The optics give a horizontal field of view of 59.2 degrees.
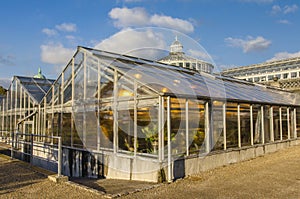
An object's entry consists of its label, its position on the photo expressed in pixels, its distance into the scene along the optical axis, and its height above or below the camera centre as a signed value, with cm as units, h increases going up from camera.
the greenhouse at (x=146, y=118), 758 -32
